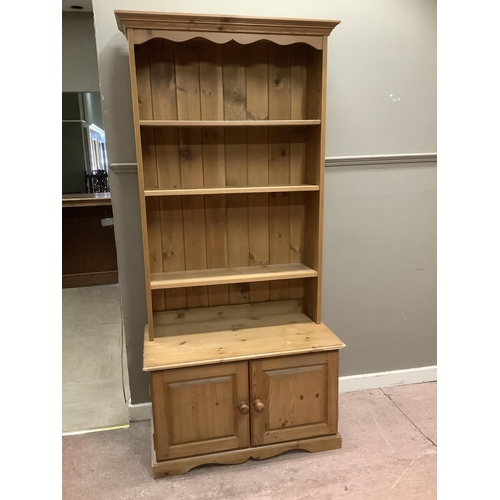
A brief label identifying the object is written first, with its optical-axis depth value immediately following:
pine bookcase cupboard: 1.94
